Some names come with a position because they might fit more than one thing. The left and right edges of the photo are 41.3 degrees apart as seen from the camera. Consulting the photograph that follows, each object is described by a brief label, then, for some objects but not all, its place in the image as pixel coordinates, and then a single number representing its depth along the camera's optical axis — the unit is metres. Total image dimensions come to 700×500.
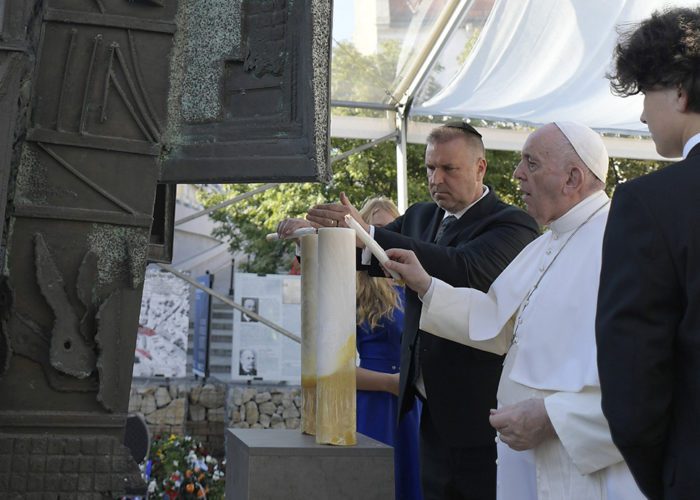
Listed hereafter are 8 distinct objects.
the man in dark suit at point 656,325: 1.72
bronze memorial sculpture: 2.43
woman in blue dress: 4.09
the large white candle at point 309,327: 2.80
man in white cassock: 2.33
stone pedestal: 2.45
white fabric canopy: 6.32
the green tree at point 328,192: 15.70
